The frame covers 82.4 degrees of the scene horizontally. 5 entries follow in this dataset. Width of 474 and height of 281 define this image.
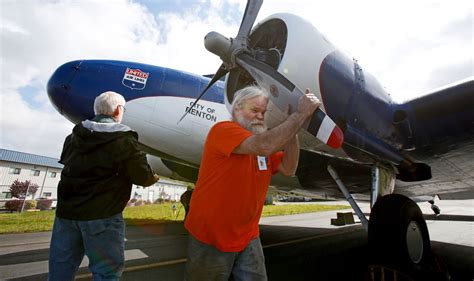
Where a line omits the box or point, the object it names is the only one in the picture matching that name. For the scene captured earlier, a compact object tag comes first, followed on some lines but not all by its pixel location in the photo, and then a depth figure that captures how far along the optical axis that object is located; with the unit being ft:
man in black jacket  6.29
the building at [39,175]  111.34
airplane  9.80
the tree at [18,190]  88.08
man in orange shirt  4.84
